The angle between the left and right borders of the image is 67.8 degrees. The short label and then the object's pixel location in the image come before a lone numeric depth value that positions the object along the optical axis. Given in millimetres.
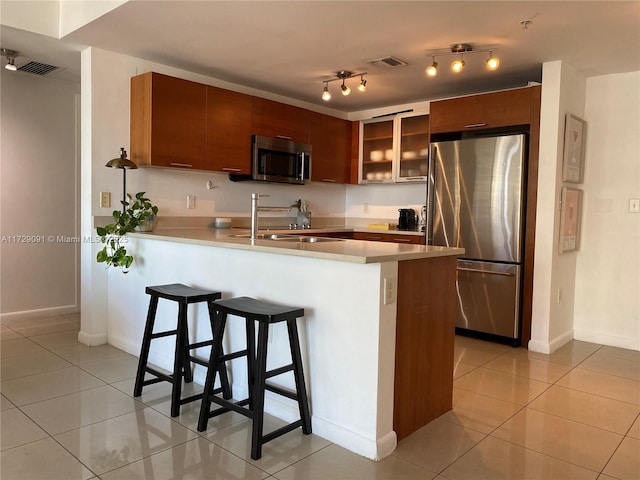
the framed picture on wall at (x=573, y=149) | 3779
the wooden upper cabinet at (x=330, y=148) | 5137
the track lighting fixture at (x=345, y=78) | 4074
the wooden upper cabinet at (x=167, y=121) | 3672
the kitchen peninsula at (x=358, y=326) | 2078
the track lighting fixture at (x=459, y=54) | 3291
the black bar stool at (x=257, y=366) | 2076
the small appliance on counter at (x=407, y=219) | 5234
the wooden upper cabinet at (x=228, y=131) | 4082
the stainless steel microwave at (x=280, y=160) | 4465
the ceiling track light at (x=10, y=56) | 3575
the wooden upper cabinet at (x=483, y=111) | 3838
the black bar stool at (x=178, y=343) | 2488
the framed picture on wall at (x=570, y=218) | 3818
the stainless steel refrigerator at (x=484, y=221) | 3861
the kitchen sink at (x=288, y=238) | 3260
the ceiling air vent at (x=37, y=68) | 3971
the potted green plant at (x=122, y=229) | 3420
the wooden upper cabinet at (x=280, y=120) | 4469
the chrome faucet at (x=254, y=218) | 2955
